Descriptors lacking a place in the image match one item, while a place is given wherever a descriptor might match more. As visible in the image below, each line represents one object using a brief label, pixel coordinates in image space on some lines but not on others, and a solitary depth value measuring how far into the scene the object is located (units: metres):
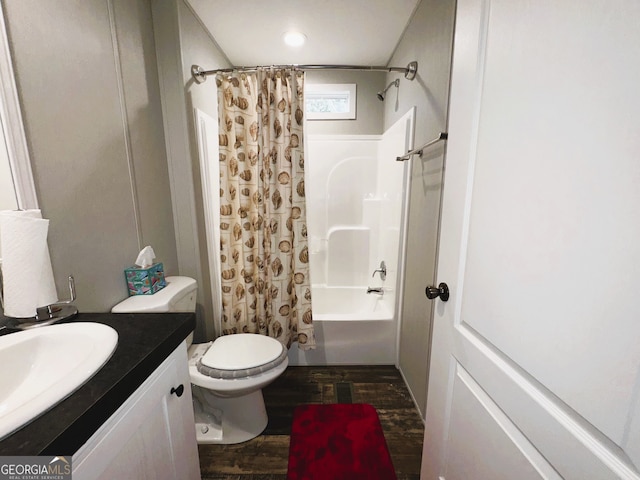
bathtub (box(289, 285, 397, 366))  1.90
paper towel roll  0.67
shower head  1.91
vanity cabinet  0.49
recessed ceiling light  1.78
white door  0.39
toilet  1.23
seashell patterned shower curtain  1.54
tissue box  1.17
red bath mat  1.22
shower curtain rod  1.52
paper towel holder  0.73
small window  2.40
